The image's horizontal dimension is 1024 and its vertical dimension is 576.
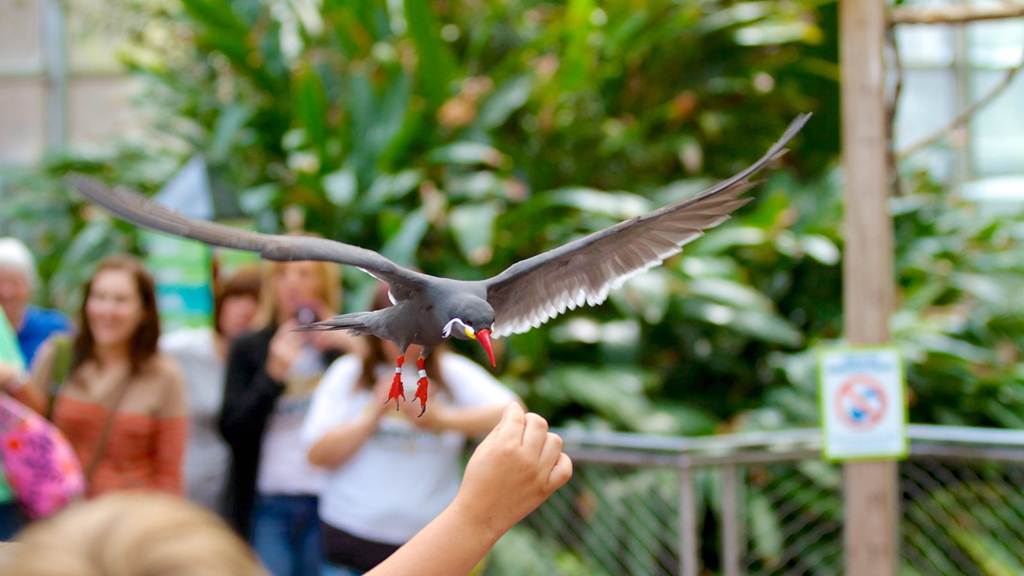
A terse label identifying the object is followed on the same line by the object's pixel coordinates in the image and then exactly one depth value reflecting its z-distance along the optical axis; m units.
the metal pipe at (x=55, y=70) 10.99
